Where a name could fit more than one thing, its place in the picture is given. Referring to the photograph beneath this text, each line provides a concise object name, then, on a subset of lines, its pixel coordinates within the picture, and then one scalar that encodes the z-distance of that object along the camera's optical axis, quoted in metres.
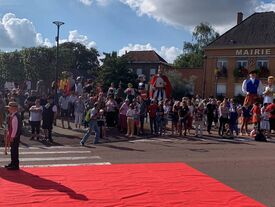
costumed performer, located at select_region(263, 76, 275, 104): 12.86
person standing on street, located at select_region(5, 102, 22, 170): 7.01
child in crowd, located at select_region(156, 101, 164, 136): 12.55
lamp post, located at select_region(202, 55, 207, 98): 32.04
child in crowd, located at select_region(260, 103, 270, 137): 12.55
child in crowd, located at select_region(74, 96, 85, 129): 13.06
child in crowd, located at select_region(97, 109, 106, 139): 11.53
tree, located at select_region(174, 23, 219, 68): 47.51
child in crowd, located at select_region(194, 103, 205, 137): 12.50
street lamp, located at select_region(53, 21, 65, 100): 16.27
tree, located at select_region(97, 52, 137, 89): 32.35
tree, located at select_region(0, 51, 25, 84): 43.48
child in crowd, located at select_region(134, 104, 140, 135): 12.29
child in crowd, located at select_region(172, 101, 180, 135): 12.68
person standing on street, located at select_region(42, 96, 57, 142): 11.00
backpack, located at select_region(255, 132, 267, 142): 11.72
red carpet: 5.12
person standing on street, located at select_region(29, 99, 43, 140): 11.12
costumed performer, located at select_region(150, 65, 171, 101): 13.50
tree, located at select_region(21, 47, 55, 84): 38.95
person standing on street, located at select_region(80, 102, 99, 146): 10.62
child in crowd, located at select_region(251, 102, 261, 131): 12.26
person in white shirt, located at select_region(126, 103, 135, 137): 12.14
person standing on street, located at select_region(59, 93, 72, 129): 14.30
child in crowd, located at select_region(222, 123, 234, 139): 12.41
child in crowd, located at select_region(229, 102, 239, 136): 12.67
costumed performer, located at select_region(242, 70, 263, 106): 11.99
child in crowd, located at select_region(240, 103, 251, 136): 12.93
